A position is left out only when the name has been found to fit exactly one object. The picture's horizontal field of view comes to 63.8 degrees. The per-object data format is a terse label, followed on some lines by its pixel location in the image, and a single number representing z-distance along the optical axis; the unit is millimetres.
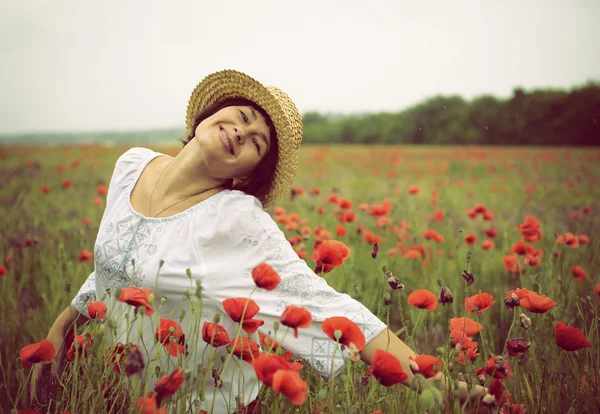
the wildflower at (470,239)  2606
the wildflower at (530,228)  2168
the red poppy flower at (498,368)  1031
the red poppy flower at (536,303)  1231
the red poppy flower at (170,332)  1062
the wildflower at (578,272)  2119
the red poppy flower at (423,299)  1209
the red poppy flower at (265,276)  1097
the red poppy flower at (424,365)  1015
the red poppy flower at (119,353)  1137
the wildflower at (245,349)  1104
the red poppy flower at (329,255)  1367
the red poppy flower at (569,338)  1130
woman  1320
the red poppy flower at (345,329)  1026
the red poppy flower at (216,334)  1091
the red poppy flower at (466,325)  1236
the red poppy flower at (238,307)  1083
